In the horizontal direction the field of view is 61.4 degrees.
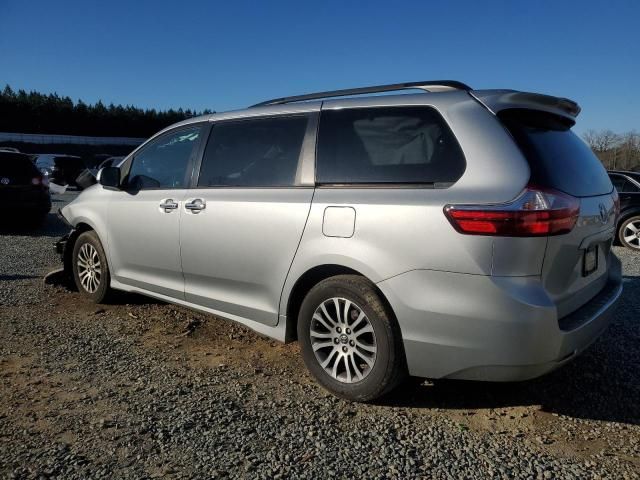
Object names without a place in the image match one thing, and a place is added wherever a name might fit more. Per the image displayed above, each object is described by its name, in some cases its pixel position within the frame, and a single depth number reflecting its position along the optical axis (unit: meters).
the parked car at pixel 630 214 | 9.92
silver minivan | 2.75
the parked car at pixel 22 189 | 10.60
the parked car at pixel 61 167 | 23.69
